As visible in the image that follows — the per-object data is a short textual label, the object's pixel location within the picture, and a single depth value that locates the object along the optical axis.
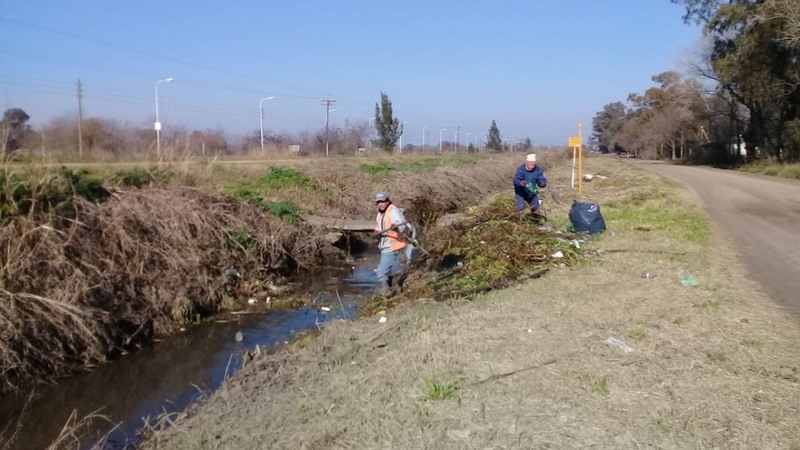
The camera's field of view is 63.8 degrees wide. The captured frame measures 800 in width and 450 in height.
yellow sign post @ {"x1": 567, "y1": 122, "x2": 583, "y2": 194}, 20.42
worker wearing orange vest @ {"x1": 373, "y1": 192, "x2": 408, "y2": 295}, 10.08
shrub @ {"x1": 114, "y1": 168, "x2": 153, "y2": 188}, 12.32
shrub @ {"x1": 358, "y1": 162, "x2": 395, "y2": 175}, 26.86
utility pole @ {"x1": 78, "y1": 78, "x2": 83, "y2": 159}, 34.83
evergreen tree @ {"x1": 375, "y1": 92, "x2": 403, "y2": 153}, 70.00
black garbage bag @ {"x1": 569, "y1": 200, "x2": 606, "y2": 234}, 12.27
